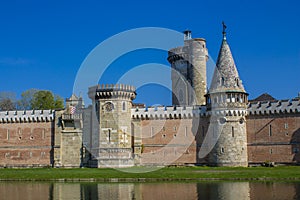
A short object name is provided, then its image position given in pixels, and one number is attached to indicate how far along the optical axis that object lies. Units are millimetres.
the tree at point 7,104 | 77431
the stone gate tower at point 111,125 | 46750
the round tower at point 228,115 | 46062
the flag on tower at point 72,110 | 51844
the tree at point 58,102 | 73556
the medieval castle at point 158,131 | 46594
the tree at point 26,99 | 78256
